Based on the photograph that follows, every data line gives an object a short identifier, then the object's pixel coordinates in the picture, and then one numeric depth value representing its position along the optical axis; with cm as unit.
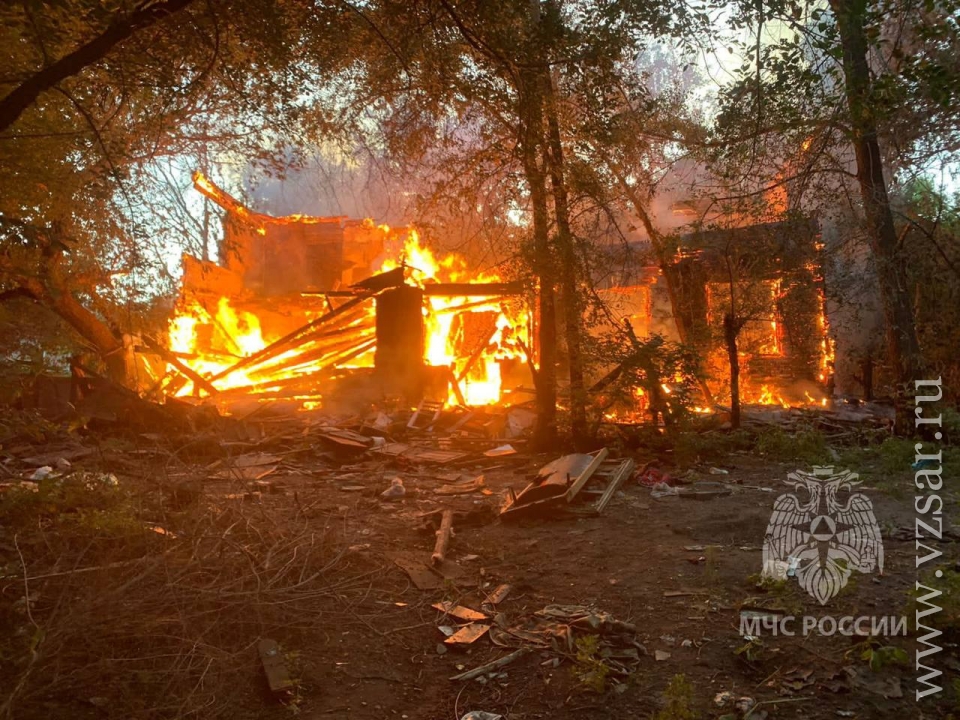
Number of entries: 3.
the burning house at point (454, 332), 1156
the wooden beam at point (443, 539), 593
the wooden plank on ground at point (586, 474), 772
